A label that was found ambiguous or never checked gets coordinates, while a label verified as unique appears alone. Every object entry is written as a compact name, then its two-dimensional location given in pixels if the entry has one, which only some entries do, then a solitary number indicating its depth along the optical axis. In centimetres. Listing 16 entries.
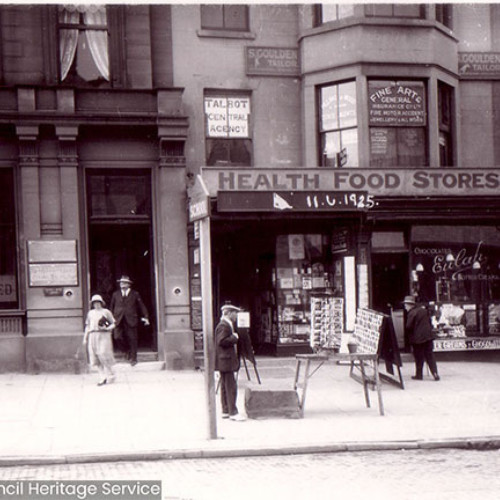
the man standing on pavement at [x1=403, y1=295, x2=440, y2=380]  1460
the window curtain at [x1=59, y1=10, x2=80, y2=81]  1639
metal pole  970
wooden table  1125
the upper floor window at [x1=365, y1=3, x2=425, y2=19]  1714
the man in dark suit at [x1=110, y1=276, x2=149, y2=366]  1593
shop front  1647
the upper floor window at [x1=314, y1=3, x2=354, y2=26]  1738
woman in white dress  1432
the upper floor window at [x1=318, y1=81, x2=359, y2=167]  1719
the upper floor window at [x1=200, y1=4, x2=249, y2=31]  1730
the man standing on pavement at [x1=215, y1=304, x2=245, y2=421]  1110
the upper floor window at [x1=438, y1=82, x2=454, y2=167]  1800
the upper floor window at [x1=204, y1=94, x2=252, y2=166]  1736
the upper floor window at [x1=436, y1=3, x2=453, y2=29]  1808
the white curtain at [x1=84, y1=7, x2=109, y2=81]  1655
